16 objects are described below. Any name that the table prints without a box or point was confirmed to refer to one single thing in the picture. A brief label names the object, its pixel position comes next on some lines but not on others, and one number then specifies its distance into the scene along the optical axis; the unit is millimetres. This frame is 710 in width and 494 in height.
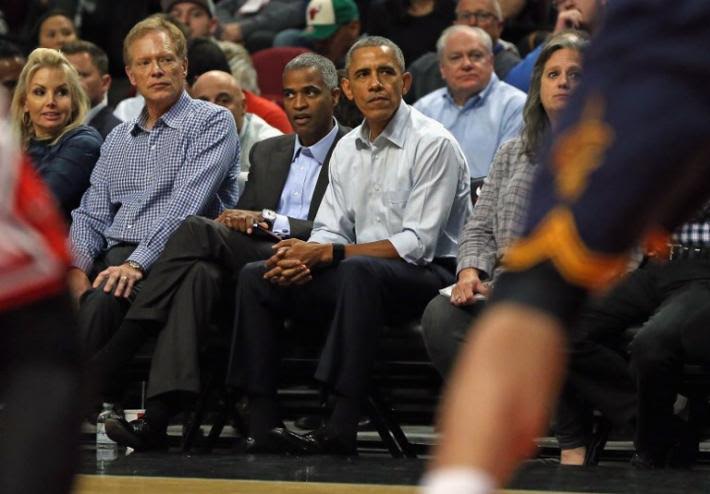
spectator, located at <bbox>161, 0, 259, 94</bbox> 18953
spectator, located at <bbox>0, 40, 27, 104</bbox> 16125
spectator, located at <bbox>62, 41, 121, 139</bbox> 15883
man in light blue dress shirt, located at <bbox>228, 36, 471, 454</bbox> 10805
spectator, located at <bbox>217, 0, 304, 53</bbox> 20312
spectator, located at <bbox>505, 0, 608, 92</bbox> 15406
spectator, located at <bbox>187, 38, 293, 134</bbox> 15844
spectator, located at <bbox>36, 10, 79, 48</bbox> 18922
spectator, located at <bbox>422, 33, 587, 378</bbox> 10805
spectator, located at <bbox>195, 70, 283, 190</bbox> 14477
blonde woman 13242
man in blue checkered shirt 11922
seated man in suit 11203
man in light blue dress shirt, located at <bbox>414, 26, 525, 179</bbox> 14023
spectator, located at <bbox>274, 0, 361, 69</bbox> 18531
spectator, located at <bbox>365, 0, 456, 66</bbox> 18187
